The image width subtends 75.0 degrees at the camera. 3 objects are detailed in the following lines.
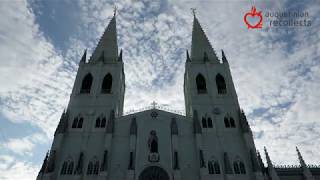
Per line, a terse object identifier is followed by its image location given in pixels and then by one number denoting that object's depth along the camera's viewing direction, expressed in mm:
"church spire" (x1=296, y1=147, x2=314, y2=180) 20723
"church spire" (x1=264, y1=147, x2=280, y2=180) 20254
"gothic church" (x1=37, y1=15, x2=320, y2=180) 20354
